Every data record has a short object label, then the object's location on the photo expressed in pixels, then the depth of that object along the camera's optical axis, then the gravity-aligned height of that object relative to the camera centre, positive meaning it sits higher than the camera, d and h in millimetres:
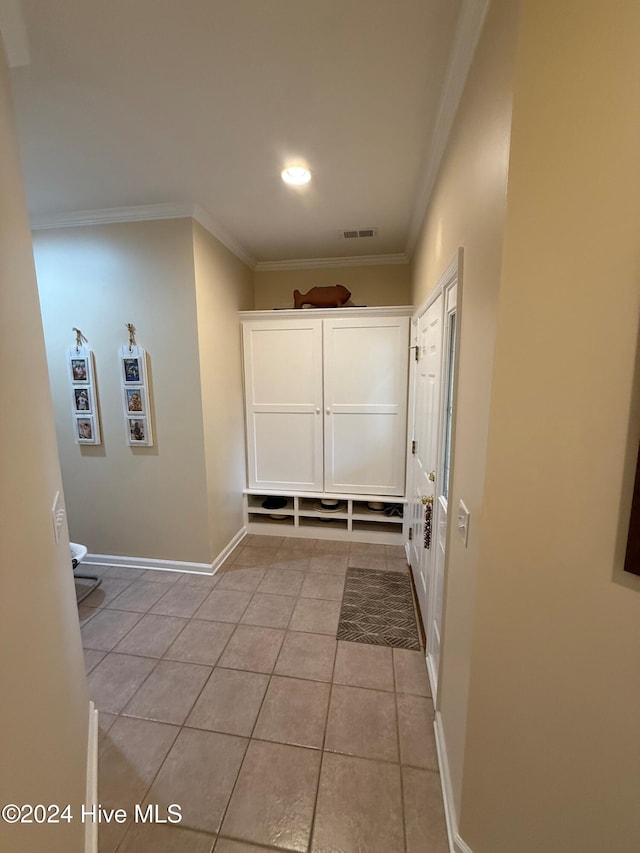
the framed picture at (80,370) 2578 +135
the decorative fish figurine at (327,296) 3102 +808
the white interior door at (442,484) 1528 -482
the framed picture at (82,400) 2615 -93
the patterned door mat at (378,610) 2070 -1508
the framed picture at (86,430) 2644 -328
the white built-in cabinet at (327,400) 3002 -134
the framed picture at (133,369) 2520 +134
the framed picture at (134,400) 2555 -95
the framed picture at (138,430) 2590 -324
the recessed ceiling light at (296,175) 1917 +1205
